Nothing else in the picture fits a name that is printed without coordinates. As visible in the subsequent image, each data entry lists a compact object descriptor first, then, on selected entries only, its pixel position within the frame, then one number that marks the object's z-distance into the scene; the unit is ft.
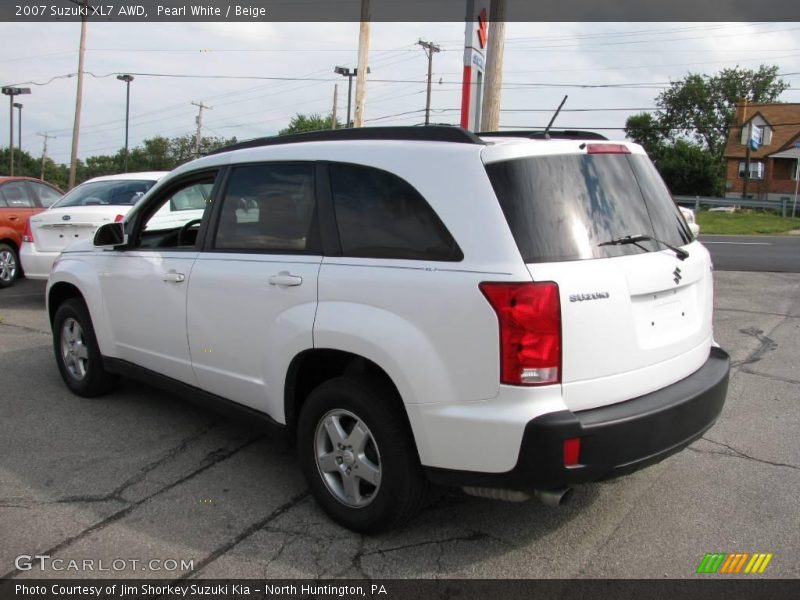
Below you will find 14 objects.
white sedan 28.99
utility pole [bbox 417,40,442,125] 152.26
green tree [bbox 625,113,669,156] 224.53
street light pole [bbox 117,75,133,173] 176.26
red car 34.55
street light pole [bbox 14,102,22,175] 222.48
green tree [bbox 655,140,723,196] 156.04
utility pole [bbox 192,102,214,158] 220.55
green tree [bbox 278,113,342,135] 263.70
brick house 174.91
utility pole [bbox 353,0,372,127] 59.11
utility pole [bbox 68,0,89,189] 96.22
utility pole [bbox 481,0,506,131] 33.37
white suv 8.87
